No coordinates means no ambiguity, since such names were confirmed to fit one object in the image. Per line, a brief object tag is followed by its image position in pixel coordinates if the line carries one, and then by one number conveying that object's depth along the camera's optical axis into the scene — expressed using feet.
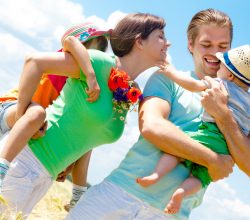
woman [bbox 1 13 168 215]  10.35
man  9.68
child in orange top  10.08
